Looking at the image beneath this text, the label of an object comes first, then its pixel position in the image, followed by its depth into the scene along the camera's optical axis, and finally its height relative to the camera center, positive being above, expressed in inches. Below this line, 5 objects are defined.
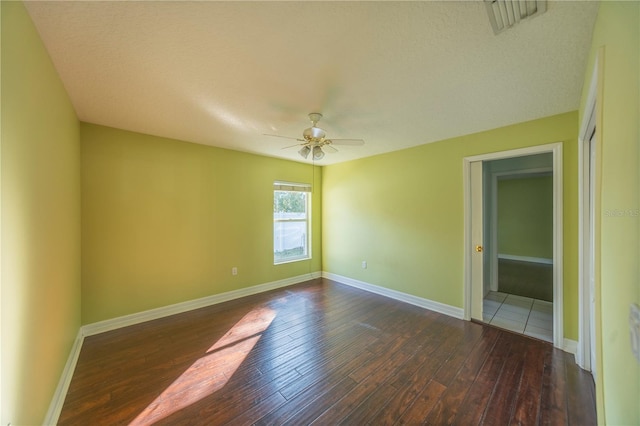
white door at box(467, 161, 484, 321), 122.3 -16.8
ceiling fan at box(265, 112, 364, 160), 96.5 +31.1
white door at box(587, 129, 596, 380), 81.4 -11.4
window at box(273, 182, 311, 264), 181.6 -7.7
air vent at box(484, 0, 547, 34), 46.4 +41.0
